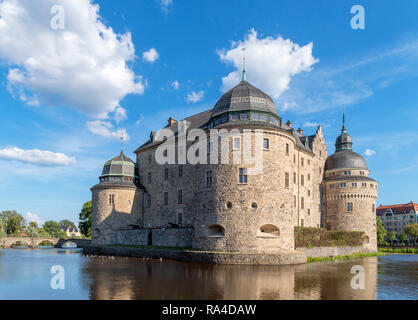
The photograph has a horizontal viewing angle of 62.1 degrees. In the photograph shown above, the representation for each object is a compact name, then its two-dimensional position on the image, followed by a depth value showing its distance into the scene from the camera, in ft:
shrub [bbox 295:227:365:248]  104.80
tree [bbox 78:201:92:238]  205.98
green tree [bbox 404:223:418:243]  257.36
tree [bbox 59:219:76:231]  514.68
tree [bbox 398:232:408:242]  279.28
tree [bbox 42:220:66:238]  362.20
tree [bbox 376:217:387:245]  208.74
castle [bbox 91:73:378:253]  92.84
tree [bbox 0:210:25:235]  246.88
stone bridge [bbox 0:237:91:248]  193.77
